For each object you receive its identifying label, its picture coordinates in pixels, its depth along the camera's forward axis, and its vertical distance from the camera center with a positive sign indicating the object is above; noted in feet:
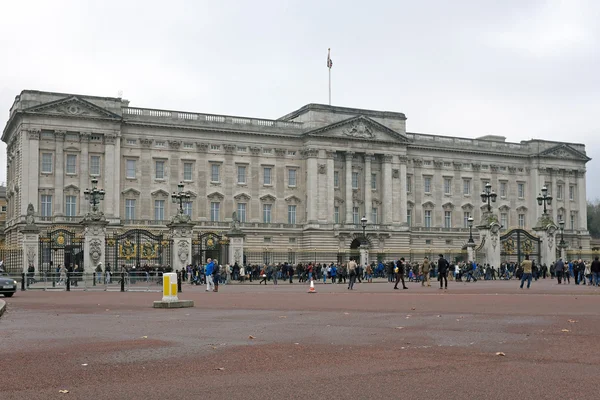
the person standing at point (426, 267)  132.57 -1.86
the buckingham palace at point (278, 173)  237.45 +28.42
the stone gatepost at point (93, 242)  149.28 +3.01
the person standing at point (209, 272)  124.36 -2.30
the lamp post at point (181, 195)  168.10 +13.50
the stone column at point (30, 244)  153.48 +2.78
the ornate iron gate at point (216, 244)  168.60 +2.80
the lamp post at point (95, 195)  156.04 +13.04
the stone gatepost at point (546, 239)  194.08 +3.93
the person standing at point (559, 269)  149.79 -2.65
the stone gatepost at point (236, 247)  174.60 +2.22
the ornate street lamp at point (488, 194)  181.78 +14.03
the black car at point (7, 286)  104.63 -3.61
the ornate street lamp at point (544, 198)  180.04 +13.08
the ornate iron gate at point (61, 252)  152.46 +1.46
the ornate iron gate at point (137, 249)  156.56 +1.81
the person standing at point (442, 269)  125.49 -2.09
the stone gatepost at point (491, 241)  185.37 +3.36
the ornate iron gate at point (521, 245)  188.55 +2.50
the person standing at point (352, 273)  130.85 -2.74
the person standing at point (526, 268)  119.24 -1.92
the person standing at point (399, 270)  126.00 -2.22
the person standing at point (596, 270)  132.36 -2.54
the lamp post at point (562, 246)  204.23 +2.29
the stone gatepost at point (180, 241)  160.66 +3.31
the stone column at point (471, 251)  186.31 +1.06
